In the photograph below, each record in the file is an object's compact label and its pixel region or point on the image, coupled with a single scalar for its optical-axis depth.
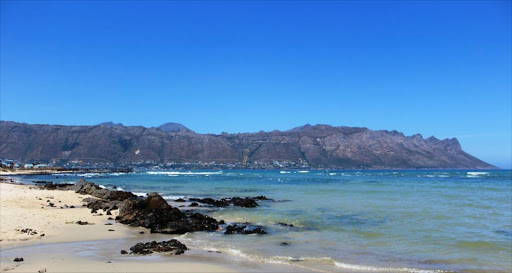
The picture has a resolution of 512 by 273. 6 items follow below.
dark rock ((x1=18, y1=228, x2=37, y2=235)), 12.50
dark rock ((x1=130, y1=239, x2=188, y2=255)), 10.48
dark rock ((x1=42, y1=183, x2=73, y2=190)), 35.28
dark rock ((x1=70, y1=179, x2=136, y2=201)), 24.58
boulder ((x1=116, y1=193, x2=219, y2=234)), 14.77
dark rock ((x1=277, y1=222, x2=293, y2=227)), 16.25
